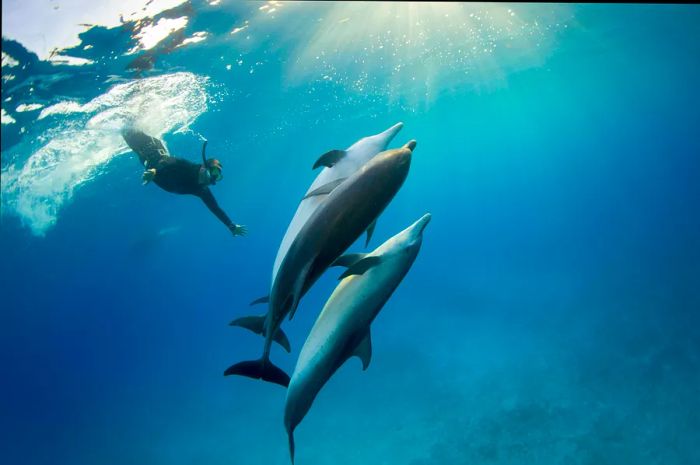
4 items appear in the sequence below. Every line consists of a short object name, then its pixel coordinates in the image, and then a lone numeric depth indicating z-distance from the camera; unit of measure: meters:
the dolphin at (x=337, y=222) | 2.62
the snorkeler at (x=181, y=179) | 7.26
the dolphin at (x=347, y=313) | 3.30
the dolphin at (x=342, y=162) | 3.23
